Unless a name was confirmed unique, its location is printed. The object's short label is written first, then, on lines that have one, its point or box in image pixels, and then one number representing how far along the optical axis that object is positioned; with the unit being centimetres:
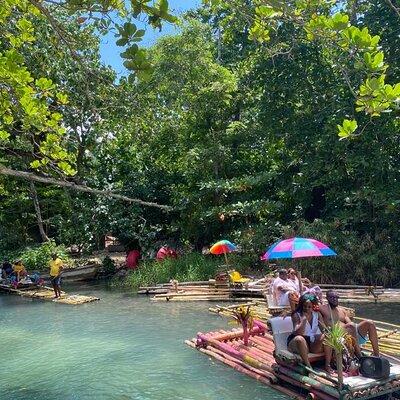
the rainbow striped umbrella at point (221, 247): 1788
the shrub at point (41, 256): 2508
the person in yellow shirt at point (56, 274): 1817
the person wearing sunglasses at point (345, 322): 786
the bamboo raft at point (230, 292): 1499
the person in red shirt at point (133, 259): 2350
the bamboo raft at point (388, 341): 906
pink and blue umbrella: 1166
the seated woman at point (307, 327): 777
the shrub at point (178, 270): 2000
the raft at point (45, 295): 1778
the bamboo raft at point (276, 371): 680
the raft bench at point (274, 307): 1010
